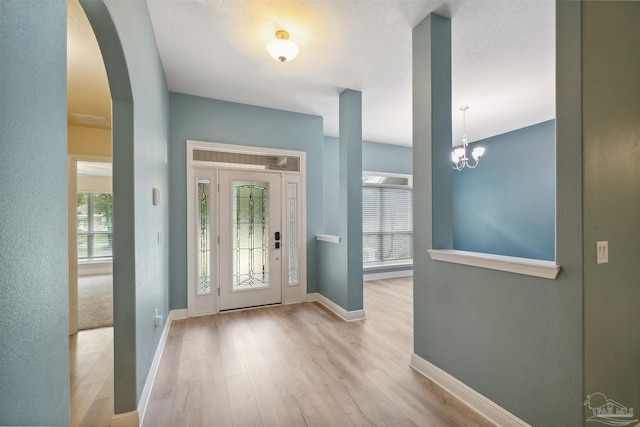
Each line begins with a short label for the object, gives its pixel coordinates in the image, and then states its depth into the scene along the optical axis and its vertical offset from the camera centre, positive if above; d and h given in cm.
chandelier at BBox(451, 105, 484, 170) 448 +98
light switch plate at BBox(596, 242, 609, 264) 145 -23
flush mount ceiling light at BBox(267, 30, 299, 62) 238 +145
